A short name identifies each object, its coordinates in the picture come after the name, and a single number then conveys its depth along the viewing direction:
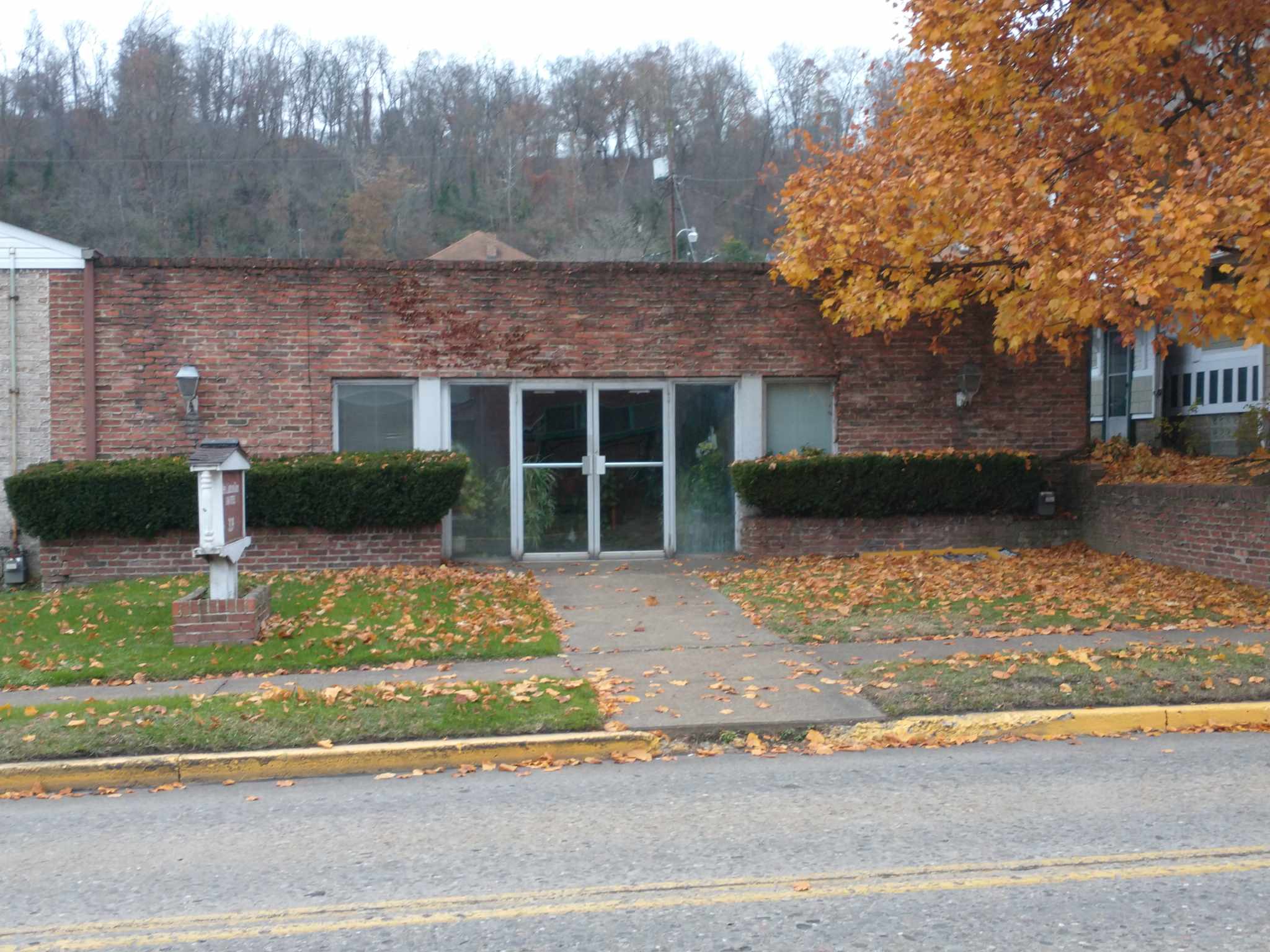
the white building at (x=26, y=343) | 14.25
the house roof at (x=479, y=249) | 45.06
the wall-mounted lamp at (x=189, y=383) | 14.08
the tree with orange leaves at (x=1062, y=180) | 10.28
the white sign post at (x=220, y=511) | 9.80
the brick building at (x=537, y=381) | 14.45
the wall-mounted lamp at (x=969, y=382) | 15.44
